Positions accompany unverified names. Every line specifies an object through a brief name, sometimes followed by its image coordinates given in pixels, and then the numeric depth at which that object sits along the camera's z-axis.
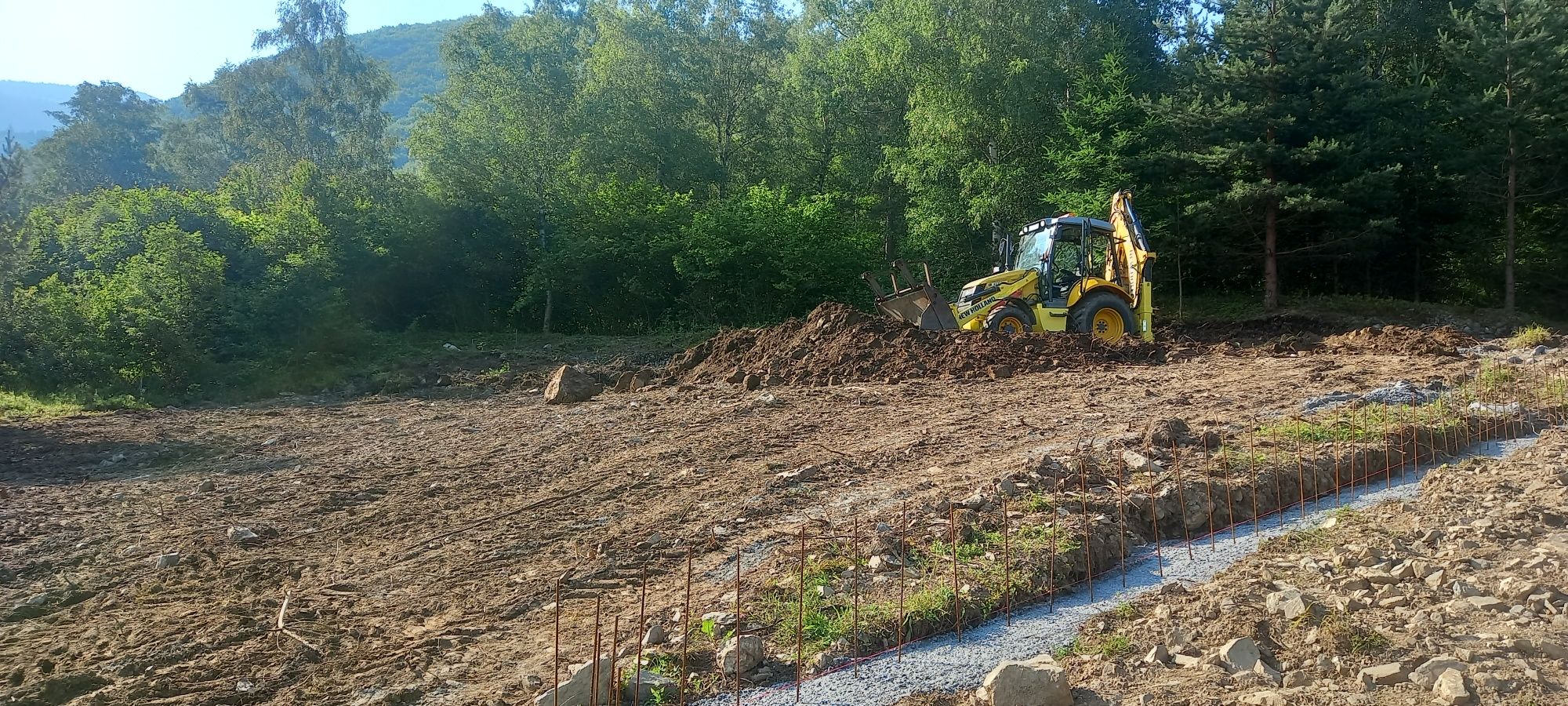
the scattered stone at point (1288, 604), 4.18
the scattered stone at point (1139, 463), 6.74
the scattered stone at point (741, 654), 4.15
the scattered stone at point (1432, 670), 3.51
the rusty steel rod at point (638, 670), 3.92
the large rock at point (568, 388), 12.64
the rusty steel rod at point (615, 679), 3.89
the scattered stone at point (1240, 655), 3.83
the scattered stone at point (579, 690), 3.86
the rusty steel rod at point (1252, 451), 6.14
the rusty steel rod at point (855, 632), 4.23
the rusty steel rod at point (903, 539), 4.89
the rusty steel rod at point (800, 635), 4.02
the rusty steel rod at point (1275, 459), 6.34
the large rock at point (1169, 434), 7.39
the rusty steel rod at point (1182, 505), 5.98
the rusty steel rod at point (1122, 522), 5.39
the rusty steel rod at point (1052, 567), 4.92
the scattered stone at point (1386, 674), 3.54
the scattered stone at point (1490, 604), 4.12
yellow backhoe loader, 14.20
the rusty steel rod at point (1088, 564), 5.06
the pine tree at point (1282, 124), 19.53
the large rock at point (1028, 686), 3.62
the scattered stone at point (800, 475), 7.27
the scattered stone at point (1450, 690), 3.32
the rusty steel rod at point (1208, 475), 6.02
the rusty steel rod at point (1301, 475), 6.30
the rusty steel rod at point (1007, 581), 4.75
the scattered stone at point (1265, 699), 3.52
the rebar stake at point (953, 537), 4.54
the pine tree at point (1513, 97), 19.48
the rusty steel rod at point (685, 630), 4.03
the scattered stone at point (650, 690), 4.00
